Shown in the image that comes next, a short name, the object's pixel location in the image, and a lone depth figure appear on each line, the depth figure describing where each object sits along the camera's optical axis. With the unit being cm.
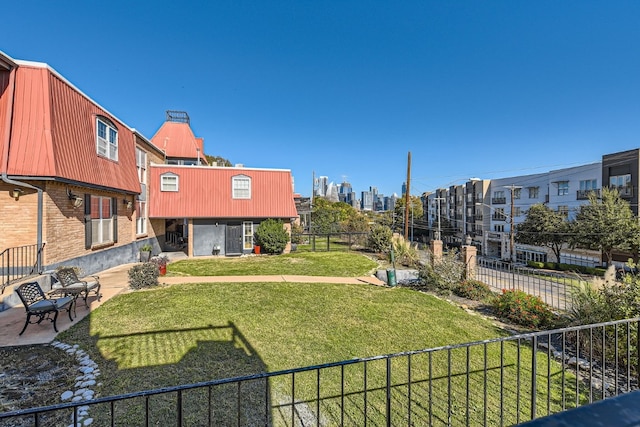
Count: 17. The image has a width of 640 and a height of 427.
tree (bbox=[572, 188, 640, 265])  2170
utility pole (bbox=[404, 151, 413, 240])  2130
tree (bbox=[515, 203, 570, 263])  2806
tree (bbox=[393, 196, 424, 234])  5505
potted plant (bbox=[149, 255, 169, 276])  1173
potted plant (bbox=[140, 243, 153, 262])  1490
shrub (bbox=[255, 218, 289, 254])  1786
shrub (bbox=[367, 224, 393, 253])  1736
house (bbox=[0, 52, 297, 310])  884
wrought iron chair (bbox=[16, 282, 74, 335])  592
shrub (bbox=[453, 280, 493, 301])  973
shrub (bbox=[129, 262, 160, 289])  960
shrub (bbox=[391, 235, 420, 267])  1477
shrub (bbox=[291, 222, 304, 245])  2239
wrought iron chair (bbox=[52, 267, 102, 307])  746
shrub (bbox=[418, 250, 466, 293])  1031
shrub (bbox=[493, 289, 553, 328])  750
